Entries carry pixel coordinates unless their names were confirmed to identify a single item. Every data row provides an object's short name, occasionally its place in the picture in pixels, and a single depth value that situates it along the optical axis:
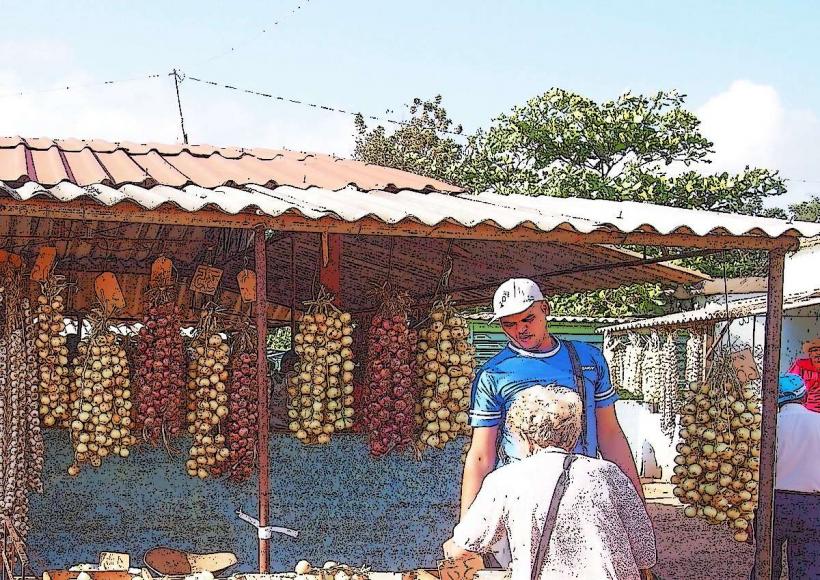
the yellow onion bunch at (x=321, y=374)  5.05
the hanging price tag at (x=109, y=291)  5.08
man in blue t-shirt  3.65
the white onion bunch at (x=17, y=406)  4.57
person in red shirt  4.92
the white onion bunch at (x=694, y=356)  15.15
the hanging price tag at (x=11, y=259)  4.86
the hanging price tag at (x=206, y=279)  5.35
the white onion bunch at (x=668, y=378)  14.20
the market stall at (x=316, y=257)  3.98
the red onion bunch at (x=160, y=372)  4.90
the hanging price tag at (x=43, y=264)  4.90
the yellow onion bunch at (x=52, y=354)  4.82
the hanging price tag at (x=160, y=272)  5.18
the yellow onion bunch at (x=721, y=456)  4.91
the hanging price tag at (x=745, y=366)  5.06
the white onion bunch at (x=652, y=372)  15.81
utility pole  7.85
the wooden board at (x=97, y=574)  3.29
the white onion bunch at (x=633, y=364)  17.73
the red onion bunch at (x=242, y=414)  4.96
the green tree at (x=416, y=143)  22.84
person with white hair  2.52
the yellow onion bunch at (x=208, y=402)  4.92
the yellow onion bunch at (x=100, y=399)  4.81
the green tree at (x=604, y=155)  17.16
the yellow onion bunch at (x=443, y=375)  5.13
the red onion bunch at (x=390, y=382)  5.04
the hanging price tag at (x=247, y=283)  5.32
